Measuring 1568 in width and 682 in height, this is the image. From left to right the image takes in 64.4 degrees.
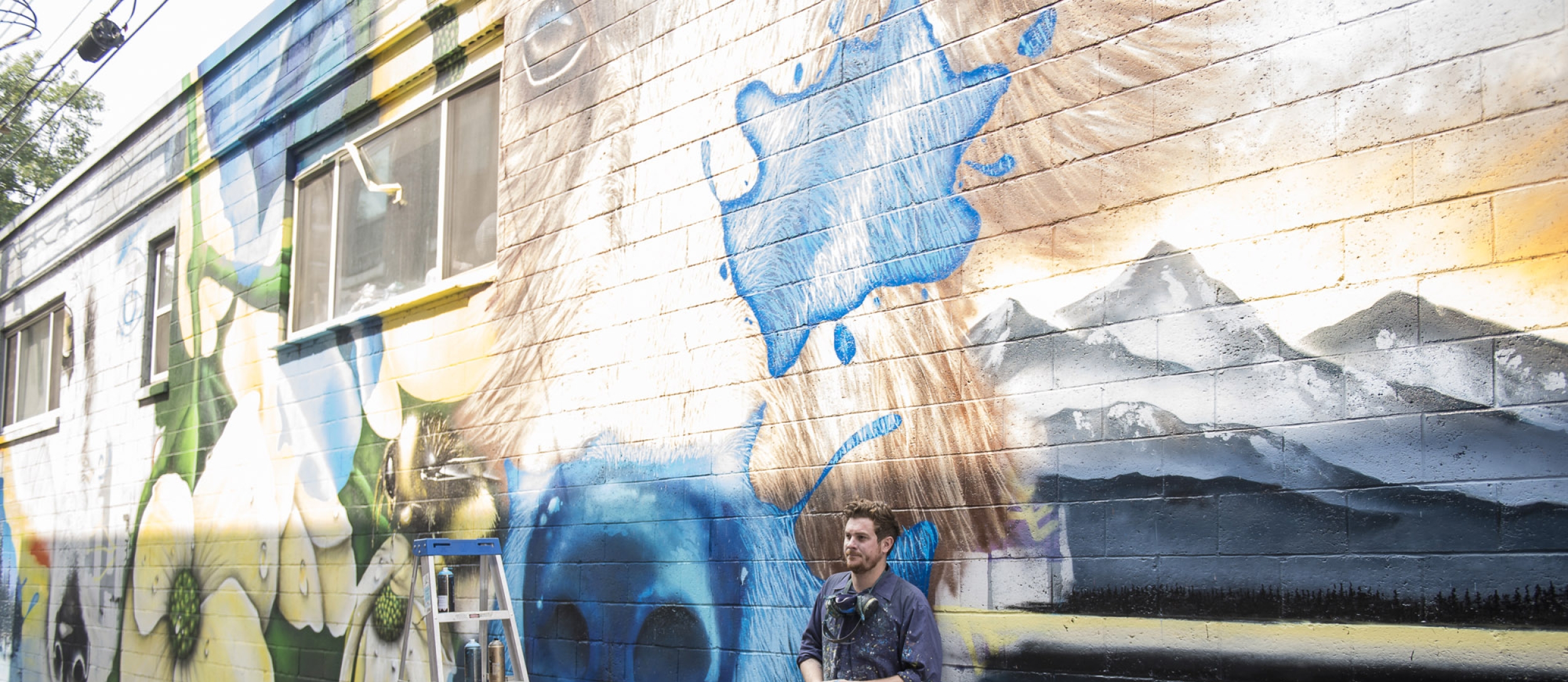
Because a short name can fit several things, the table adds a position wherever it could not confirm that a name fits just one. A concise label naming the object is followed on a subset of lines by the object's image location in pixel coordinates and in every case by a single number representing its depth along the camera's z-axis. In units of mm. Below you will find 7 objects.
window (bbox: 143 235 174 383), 10578
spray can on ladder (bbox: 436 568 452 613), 5414
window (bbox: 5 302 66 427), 12831
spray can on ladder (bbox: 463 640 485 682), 4984
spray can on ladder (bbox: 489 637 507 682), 5082
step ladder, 5129
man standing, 3996
